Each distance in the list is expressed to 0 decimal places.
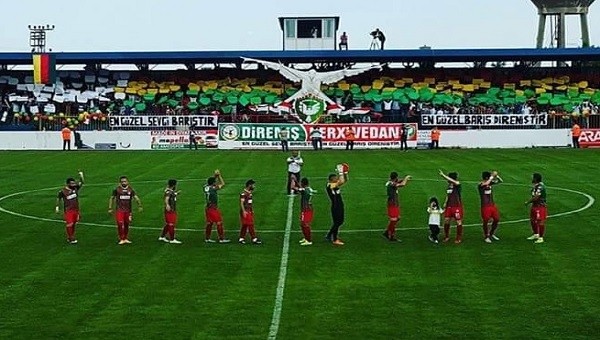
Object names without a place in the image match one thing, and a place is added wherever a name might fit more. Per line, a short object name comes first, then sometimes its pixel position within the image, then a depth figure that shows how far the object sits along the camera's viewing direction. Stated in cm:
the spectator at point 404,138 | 6838
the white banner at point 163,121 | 7394
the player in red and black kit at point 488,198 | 2747
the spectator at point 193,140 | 7006
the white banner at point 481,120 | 7306
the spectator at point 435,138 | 6806
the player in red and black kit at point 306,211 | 2733
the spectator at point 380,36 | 8456
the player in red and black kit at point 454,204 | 2741
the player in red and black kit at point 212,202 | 2761
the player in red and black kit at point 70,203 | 2775
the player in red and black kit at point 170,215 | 2745
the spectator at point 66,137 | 6875
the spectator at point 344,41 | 8550
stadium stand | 7944
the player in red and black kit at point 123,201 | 2758
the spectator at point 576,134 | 6719
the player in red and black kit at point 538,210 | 2745
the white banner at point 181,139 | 7038
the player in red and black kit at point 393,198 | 2778
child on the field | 2743
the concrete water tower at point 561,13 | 9181
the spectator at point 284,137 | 6781
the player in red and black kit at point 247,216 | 2725
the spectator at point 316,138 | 6856
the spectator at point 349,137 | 6919
